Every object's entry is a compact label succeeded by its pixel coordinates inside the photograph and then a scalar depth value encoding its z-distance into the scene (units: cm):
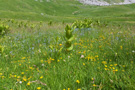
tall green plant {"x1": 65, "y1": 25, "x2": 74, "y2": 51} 430
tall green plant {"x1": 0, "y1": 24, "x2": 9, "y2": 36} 796
